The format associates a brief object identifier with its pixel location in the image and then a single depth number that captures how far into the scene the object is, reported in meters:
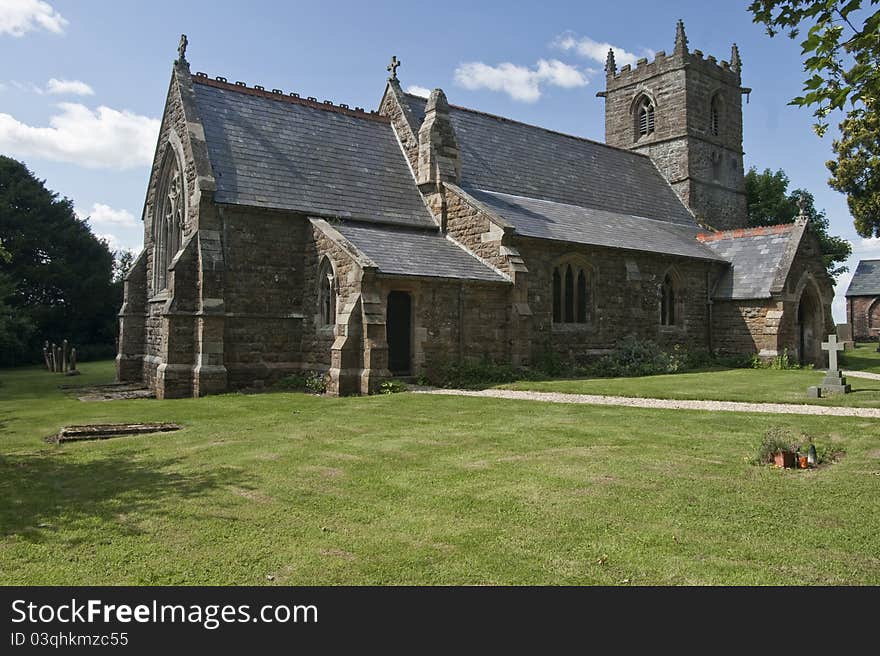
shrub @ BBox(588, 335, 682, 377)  21.89
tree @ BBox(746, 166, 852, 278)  42.50
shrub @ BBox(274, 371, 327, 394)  18.02
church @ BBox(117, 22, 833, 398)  17.86
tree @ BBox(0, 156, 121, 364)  37.12
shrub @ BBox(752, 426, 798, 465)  8.16
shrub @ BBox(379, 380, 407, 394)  16.62
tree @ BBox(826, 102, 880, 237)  30.56
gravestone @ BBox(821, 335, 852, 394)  14.87
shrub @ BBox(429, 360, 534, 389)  18.44
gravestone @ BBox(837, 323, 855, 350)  30.34
